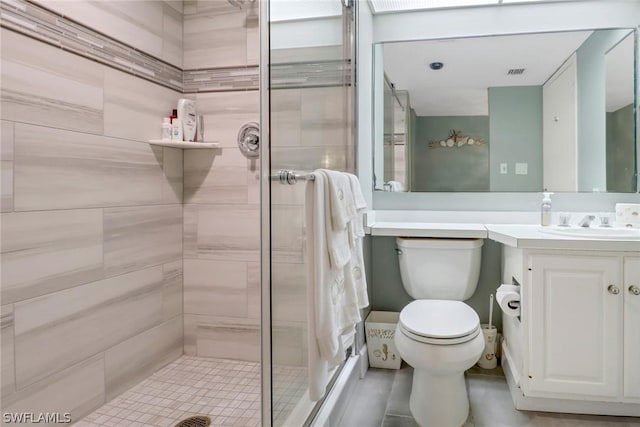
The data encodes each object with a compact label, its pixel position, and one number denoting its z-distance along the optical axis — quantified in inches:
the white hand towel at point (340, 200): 54.1
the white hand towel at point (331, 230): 53.5
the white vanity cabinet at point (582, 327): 67.8
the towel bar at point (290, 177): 46.9
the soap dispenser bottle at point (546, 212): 87.9
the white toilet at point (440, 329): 64.7
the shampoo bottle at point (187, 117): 93.0
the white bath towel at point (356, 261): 61.3
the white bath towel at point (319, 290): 50.4
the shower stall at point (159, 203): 50.6
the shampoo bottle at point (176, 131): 92.0
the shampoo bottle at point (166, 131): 91.3
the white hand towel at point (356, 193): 66.3
